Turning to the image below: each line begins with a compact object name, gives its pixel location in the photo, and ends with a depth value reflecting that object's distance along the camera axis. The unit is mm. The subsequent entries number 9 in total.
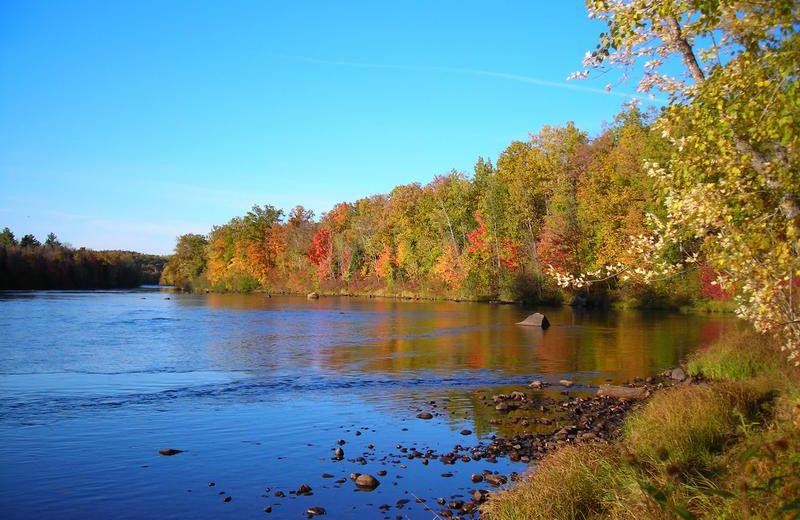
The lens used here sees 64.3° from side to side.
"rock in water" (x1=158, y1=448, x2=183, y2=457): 13572
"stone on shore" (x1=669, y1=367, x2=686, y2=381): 21338
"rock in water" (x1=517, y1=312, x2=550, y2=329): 41562
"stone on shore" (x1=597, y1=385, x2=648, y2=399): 18953
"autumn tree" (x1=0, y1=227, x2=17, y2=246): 125362
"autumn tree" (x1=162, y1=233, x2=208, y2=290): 135875
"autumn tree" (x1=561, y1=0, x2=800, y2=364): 7848
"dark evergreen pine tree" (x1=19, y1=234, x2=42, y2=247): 133250
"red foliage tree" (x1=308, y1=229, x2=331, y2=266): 112125
